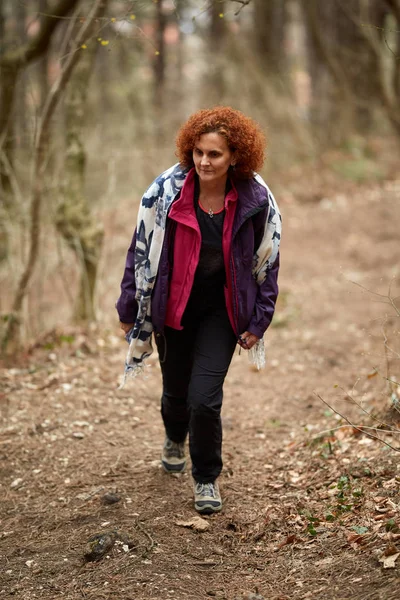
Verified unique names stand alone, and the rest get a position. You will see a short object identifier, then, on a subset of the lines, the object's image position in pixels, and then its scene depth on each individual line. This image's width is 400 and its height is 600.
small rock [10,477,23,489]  4.58
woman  3.78
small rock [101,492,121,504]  4.24
